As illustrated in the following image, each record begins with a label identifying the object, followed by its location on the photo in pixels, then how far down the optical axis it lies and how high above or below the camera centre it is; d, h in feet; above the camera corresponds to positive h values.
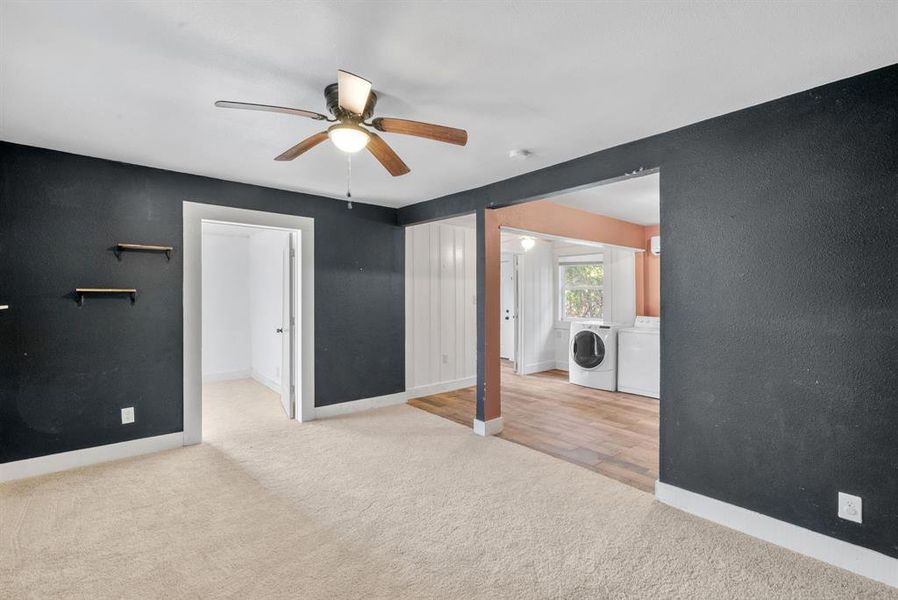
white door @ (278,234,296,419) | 14.33 -0.56
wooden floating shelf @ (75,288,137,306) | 10.28 +0.38
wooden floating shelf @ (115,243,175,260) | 10.84 +1.54
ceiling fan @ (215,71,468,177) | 5.98 +2.77
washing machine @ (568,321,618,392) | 18.74 -2.40
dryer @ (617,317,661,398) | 17.51 -2.47
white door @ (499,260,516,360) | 26.30 -0.68
